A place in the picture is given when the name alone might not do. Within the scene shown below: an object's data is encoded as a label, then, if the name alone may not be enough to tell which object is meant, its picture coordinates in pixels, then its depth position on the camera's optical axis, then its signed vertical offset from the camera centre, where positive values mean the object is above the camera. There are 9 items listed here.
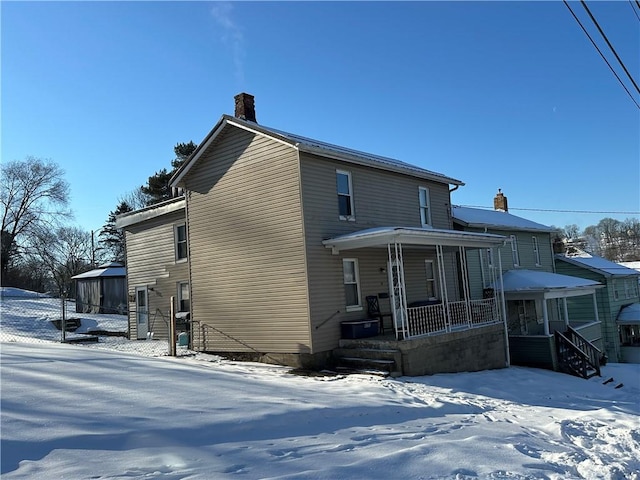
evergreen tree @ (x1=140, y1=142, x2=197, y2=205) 38.47 +9.88
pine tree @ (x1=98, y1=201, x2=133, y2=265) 56.38 +8.15
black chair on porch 15.21 -0.52
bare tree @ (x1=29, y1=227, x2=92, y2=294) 47.00 +6.69
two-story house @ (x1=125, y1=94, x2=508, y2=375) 13.50 +1.31
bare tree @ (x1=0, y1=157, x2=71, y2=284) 44.06 +10.00
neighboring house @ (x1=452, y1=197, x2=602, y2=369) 19.75 -0.09
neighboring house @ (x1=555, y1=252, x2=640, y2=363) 29.42 -1.74
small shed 28.80 +1.26
